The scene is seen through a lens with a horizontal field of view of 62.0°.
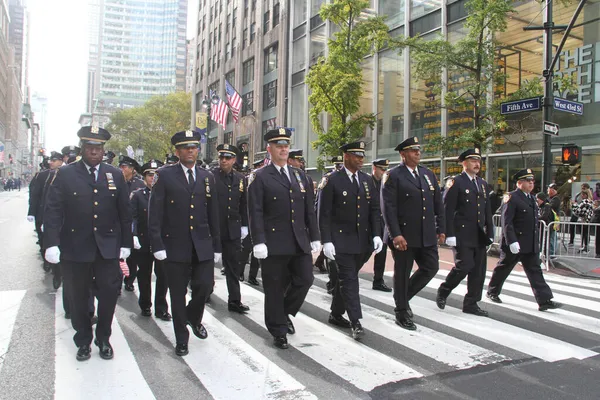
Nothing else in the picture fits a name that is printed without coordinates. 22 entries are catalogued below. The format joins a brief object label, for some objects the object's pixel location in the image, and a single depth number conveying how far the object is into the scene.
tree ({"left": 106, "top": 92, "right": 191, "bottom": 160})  64.56
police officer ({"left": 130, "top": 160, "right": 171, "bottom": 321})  6.23
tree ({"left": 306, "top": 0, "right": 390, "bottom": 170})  17.89
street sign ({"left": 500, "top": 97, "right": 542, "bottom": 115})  11.80
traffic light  11.91
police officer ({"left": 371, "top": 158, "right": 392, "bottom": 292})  8.25
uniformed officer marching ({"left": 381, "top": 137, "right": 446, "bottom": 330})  5.87
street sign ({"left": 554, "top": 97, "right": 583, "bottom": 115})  11.98
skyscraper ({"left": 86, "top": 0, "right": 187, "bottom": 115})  179.75
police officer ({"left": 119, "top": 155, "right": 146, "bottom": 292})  7.72
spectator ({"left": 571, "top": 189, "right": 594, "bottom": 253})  13.38
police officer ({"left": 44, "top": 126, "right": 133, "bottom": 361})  4.58
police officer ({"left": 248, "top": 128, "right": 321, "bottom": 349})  5.05
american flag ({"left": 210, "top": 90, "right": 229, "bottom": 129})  22.70
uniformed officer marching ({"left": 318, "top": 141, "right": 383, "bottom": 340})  5.39
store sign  15.64
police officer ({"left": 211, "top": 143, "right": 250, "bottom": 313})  6.58
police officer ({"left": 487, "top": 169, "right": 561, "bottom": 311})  6.91
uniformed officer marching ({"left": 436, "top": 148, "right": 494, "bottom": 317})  6.53
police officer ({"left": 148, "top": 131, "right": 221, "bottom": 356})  4.82
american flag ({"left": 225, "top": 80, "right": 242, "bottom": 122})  22.39
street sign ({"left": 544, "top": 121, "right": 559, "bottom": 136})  12.04
